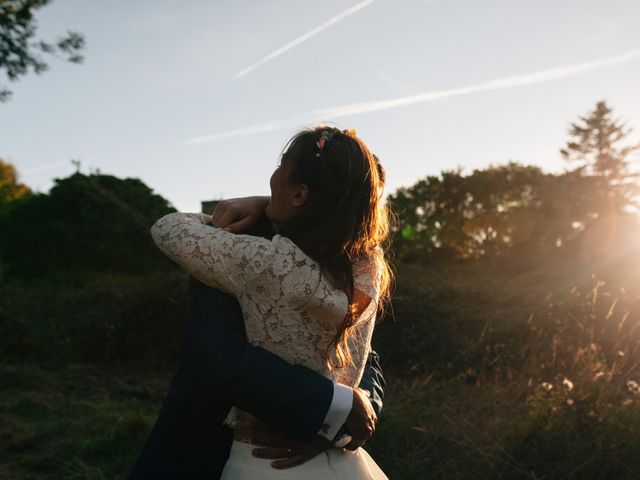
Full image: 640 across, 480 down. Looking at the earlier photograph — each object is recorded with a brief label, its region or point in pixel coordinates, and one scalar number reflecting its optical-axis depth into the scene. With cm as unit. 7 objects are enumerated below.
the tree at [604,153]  3662
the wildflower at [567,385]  387
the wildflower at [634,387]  384
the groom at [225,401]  150
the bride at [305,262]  155
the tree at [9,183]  3813
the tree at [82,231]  1240
